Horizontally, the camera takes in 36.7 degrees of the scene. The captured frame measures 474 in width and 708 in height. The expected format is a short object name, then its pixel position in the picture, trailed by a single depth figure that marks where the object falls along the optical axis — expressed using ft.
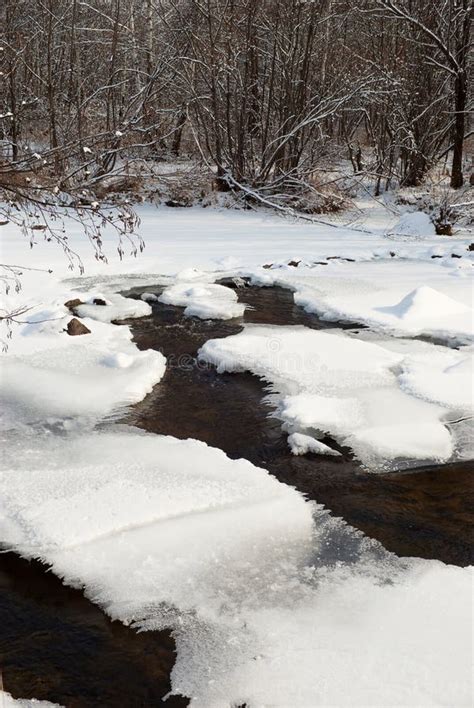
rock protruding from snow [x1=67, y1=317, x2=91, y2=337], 21.54
